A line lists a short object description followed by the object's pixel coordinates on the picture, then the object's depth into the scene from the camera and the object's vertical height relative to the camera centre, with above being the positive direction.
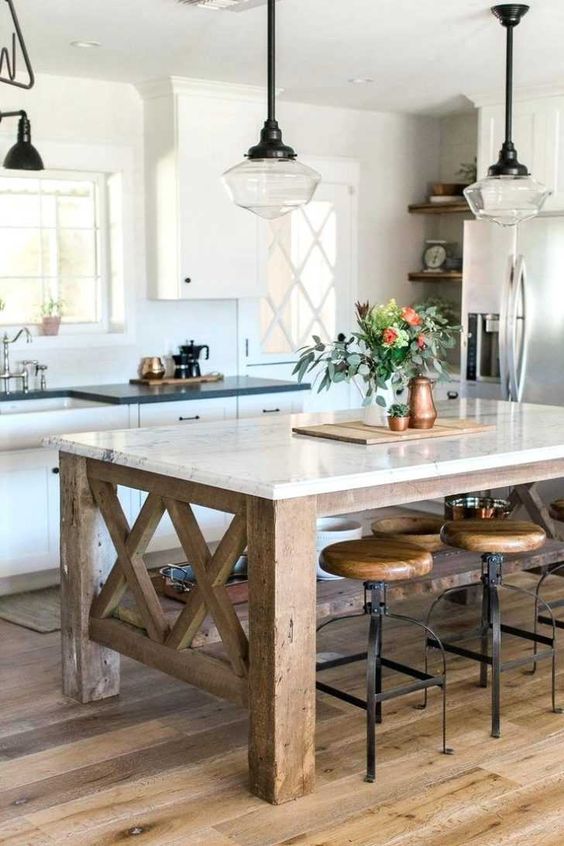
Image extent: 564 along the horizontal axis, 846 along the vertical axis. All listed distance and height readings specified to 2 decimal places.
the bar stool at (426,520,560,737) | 3.69 -0.79
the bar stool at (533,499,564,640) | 4.34 -0.83
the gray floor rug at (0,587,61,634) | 4.98 -1.37
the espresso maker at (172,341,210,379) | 6.57 -0.30
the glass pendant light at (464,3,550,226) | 4.31 +0.45
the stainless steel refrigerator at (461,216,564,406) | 6.35 +0.03
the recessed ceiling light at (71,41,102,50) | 5.25 +1.22
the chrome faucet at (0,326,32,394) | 5.91 -0.34
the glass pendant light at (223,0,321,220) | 3.64 +0.42
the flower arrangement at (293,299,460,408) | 3.96 -0.14
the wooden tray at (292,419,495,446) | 3.89 -0.43
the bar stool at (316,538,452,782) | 3.38 -0.81
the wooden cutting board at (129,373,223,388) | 6.36 -0.40
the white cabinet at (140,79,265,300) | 6.21 +0.69
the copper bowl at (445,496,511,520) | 4.37 -0.76
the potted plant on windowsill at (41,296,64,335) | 6.12 -0.03
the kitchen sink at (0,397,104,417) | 5.79 -0.50
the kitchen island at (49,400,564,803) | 3.19 -0.67
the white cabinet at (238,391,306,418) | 6.29 -0.53
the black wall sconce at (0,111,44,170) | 5.47 +0.75
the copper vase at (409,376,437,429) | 4.09 -0.34
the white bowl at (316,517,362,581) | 4.05 -0.80
